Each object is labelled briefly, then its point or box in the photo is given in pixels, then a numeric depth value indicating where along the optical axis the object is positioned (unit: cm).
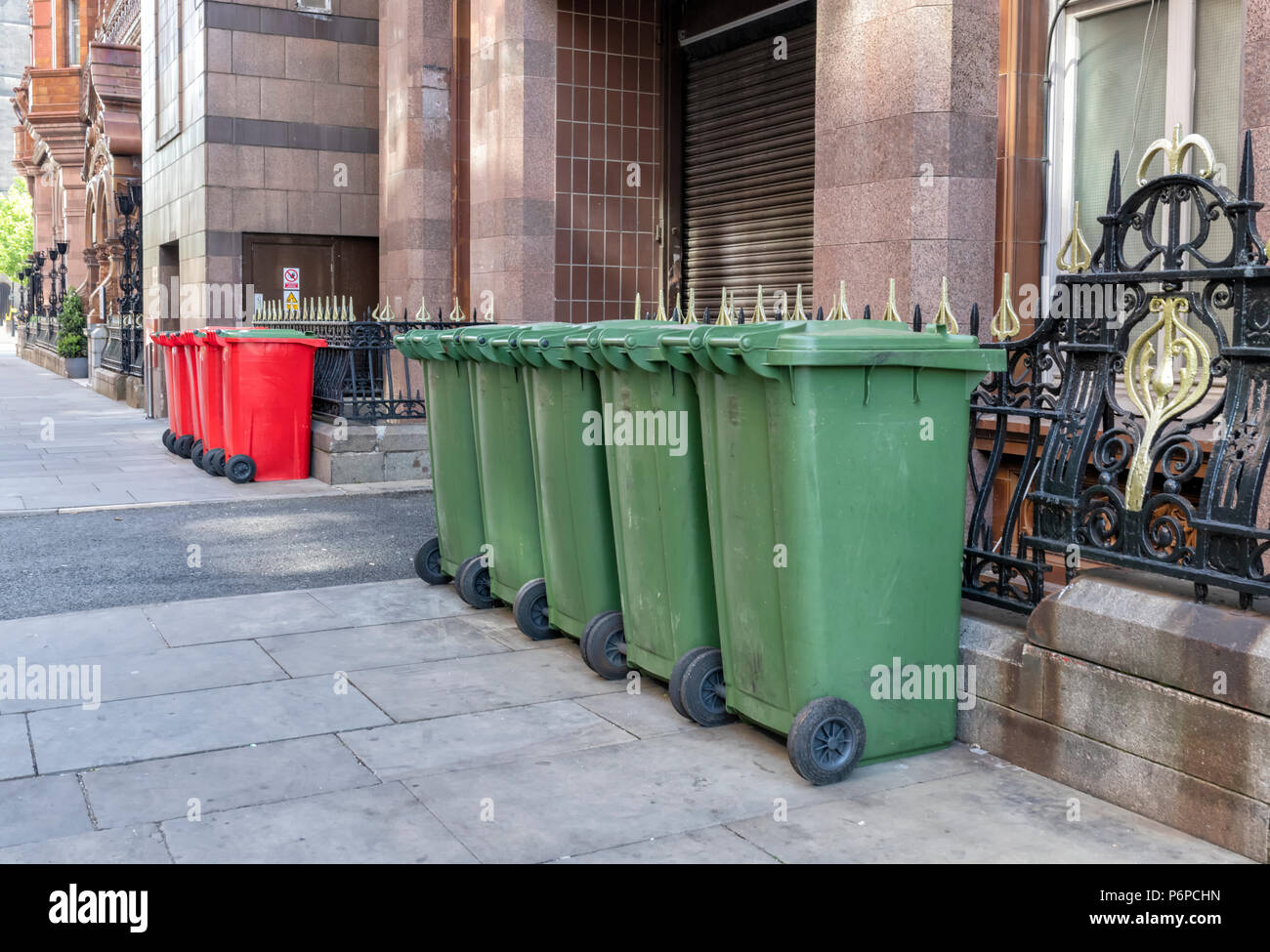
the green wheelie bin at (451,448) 744
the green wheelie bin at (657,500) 535
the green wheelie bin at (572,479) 606
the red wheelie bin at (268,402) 1266
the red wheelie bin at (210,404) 1332
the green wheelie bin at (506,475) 675
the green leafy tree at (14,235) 6906
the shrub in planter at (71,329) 3412
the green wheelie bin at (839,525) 466
